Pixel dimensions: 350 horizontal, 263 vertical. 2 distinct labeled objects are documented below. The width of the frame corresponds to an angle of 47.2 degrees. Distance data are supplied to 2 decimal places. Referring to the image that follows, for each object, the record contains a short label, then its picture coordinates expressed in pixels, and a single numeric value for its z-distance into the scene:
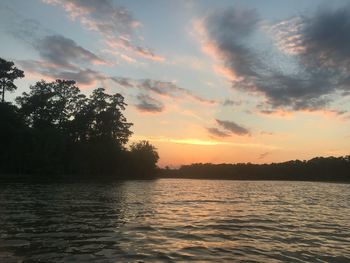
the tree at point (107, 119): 127.56
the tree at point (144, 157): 137.84
